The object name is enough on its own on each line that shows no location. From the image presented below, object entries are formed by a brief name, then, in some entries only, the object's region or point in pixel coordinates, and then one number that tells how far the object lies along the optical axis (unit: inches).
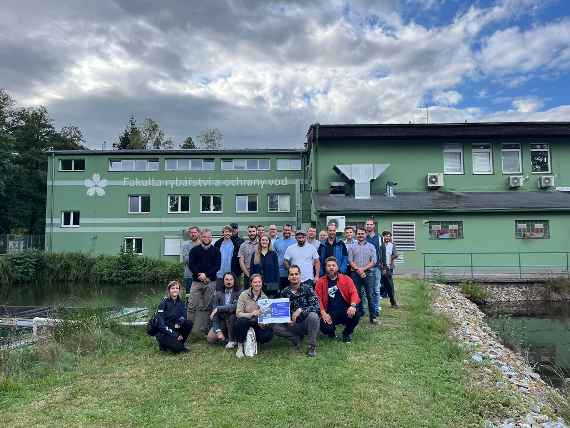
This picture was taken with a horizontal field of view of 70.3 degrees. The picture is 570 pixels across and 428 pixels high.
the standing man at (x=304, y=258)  263.1
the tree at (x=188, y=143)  1982.0
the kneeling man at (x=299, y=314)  230.4
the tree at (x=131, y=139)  1843.0
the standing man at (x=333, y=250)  284.8
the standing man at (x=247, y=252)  268.8
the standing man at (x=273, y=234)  302.5
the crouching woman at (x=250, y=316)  228.1
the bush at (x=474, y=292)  560.7
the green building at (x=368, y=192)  671.1
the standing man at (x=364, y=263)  300.0
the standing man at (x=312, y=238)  296.0
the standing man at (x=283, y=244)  284.8
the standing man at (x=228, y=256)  276.5
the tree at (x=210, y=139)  1864.1
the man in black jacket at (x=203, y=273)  267.6
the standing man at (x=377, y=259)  311.7
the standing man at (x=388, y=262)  352.2
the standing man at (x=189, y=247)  281.0
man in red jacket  248.1
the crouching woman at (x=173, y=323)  234.8
